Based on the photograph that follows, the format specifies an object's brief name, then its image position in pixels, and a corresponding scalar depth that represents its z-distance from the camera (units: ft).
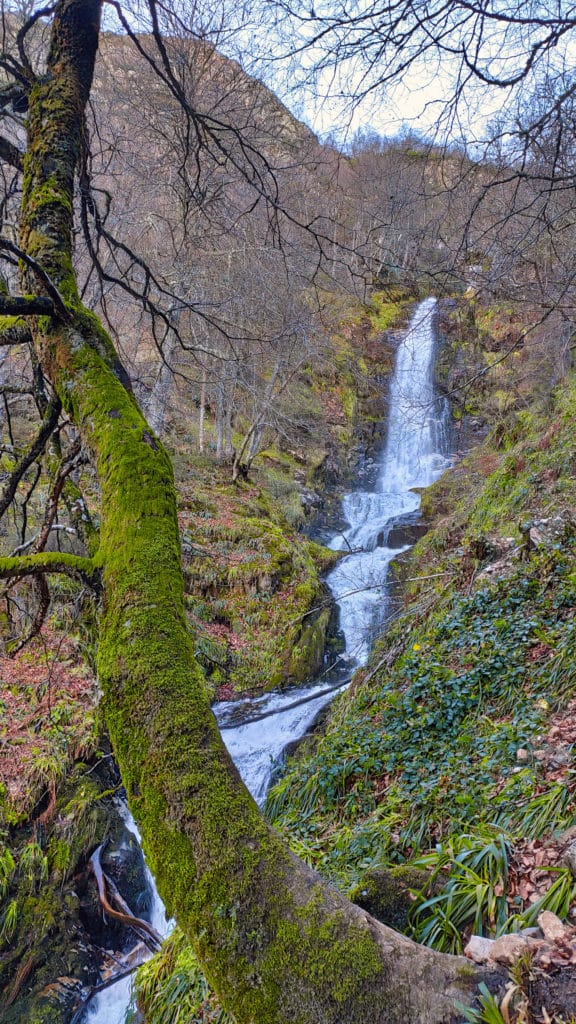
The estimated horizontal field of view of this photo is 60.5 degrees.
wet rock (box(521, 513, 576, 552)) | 16.46
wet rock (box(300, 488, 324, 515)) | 45.08
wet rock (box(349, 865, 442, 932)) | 7.06
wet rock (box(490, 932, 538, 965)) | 3.69
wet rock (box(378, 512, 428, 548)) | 40.91
